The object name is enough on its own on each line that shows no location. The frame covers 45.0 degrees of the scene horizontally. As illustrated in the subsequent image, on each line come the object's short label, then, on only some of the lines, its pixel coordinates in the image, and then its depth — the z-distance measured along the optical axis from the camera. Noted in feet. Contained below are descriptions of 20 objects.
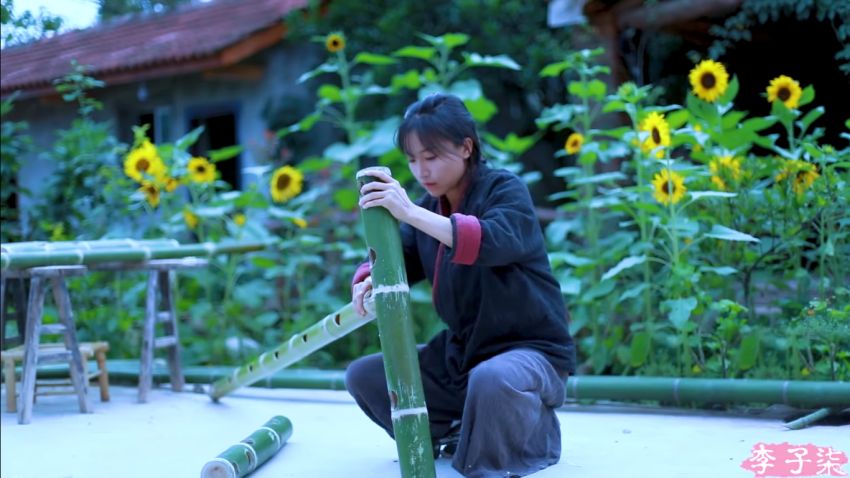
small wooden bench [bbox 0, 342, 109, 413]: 14.92
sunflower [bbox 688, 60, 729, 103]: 14.69
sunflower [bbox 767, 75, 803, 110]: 14.38
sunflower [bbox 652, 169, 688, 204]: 13.91
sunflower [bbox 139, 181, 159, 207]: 18.75
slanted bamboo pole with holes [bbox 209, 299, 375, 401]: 10.48
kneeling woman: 8.98
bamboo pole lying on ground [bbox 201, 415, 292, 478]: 9.43
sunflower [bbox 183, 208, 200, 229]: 18.81
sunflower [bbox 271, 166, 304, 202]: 18.62
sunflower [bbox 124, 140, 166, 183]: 18.38
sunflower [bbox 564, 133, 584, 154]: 16.34
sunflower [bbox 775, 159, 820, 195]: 13.65
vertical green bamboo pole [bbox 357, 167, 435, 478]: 8.95
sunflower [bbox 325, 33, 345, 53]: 18.95
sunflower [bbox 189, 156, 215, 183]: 18.95
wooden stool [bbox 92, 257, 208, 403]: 15.83
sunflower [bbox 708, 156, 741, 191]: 14.38
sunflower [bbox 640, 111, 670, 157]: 13.98
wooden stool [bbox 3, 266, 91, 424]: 14.29
